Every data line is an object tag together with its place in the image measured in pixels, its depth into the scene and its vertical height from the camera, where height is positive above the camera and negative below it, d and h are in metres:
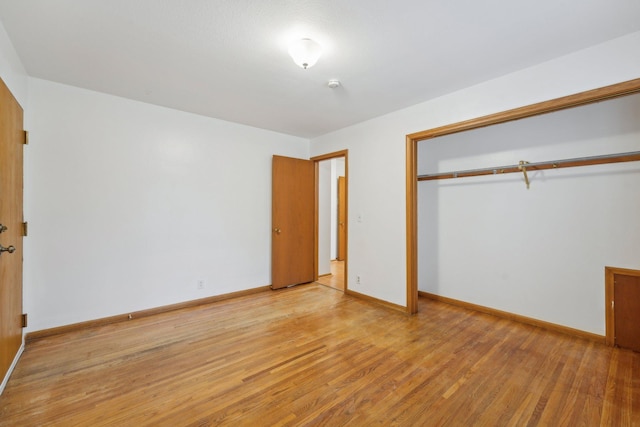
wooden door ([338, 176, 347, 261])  6.77 -0.07
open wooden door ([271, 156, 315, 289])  4.30 -0.11
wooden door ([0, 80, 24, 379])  1.91 -0.07
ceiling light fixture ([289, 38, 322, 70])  2.00 +1.25
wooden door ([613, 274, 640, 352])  2.39 -0.88
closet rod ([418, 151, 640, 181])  2.45 +0.54
